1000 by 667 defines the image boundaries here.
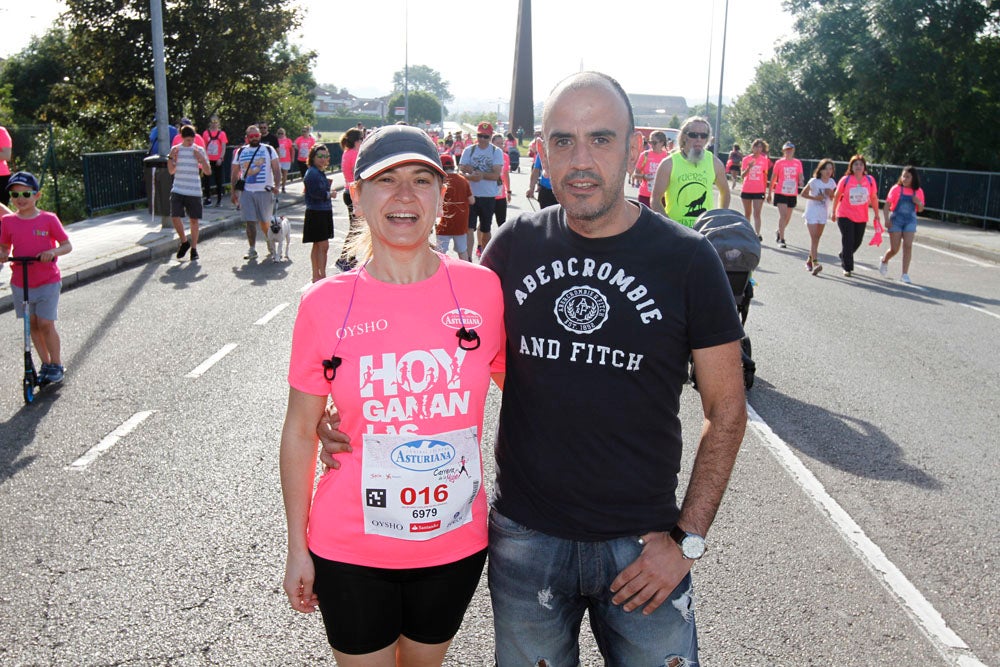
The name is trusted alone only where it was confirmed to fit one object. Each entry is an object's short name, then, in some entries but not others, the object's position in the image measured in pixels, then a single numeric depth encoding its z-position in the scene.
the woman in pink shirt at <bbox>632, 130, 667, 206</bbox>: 17.50
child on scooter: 7.33
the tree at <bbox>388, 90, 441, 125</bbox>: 137.50
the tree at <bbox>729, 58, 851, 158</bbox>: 42.19
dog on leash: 14.96
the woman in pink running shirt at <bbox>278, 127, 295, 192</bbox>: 28.41
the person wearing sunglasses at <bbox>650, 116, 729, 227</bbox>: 8.27
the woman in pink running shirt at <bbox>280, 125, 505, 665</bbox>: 2.40
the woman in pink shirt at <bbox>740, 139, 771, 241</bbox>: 18.50
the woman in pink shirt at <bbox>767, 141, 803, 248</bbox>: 18.17
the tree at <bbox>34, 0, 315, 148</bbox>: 29.39
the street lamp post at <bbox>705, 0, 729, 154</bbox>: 39.26
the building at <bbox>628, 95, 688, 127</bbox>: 134.88
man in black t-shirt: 2.37
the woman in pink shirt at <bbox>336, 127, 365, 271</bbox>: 12.54
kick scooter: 7.20
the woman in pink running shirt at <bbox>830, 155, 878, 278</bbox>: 14.38
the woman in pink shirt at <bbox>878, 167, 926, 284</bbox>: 14.09
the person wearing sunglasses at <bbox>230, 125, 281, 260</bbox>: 14.57
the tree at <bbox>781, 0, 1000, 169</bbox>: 26.88
